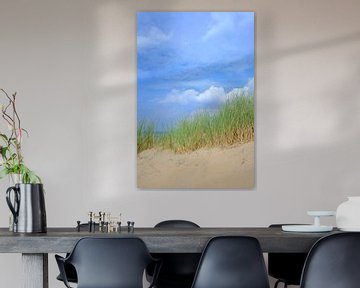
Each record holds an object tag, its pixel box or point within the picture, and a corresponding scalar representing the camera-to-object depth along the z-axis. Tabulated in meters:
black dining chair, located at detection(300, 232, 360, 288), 3.21
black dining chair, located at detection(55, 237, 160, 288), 3.28
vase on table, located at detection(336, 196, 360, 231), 3.62
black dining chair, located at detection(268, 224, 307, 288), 4.43
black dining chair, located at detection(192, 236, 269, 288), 3.31
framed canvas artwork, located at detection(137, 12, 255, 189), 5.45
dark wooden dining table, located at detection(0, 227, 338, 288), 3.31
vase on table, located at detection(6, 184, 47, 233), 3.54
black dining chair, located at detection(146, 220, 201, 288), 4.34
